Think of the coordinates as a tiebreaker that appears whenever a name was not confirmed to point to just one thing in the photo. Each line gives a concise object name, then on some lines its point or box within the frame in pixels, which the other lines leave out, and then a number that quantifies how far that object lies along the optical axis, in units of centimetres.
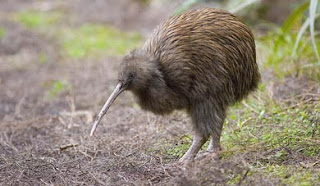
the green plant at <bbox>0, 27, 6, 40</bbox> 2062
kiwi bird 841
